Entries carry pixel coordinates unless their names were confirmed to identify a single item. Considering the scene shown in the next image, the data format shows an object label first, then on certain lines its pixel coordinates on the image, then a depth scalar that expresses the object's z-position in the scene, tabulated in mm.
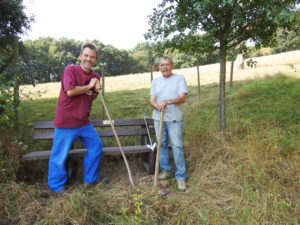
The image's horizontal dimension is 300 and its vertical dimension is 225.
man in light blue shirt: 3111
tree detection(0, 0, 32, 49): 6227
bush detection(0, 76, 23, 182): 2933
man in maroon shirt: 2904
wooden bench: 3370
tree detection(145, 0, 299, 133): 3113
